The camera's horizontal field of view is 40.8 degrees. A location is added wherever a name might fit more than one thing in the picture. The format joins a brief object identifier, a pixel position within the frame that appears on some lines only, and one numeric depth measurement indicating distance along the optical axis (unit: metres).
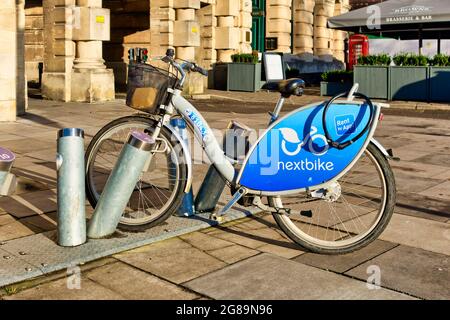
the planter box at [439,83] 16.61
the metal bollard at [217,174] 4.50
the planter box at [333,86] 19.34
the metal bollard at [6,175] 4.21
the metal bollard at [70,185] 4.12
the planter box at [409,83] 16.97
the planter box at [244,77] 21.36
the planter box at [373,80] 17.58
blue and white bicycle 3.99
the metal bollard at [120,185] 4.23
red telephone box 27.56
